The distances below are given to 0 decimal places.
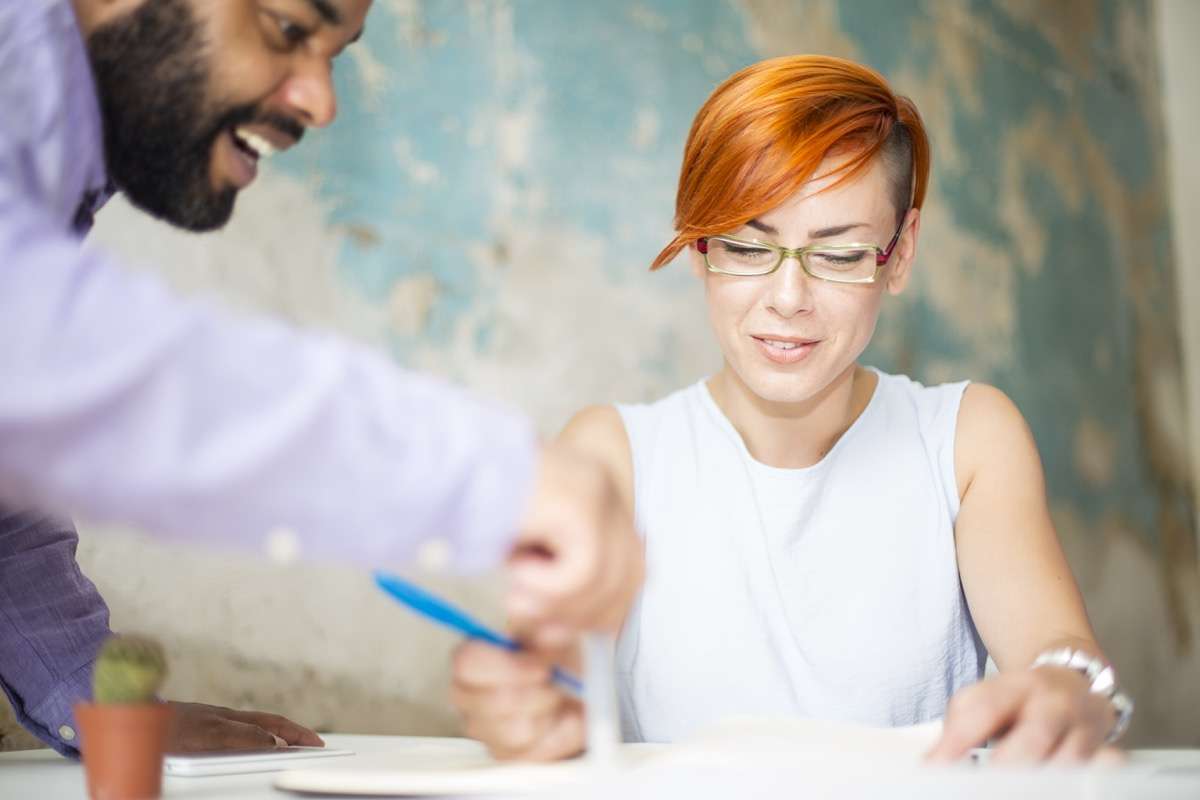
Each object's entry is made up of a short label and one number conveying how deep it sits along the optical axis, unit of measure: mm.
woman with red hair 1462
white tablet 1023
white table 579
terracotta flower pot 790
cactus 789
